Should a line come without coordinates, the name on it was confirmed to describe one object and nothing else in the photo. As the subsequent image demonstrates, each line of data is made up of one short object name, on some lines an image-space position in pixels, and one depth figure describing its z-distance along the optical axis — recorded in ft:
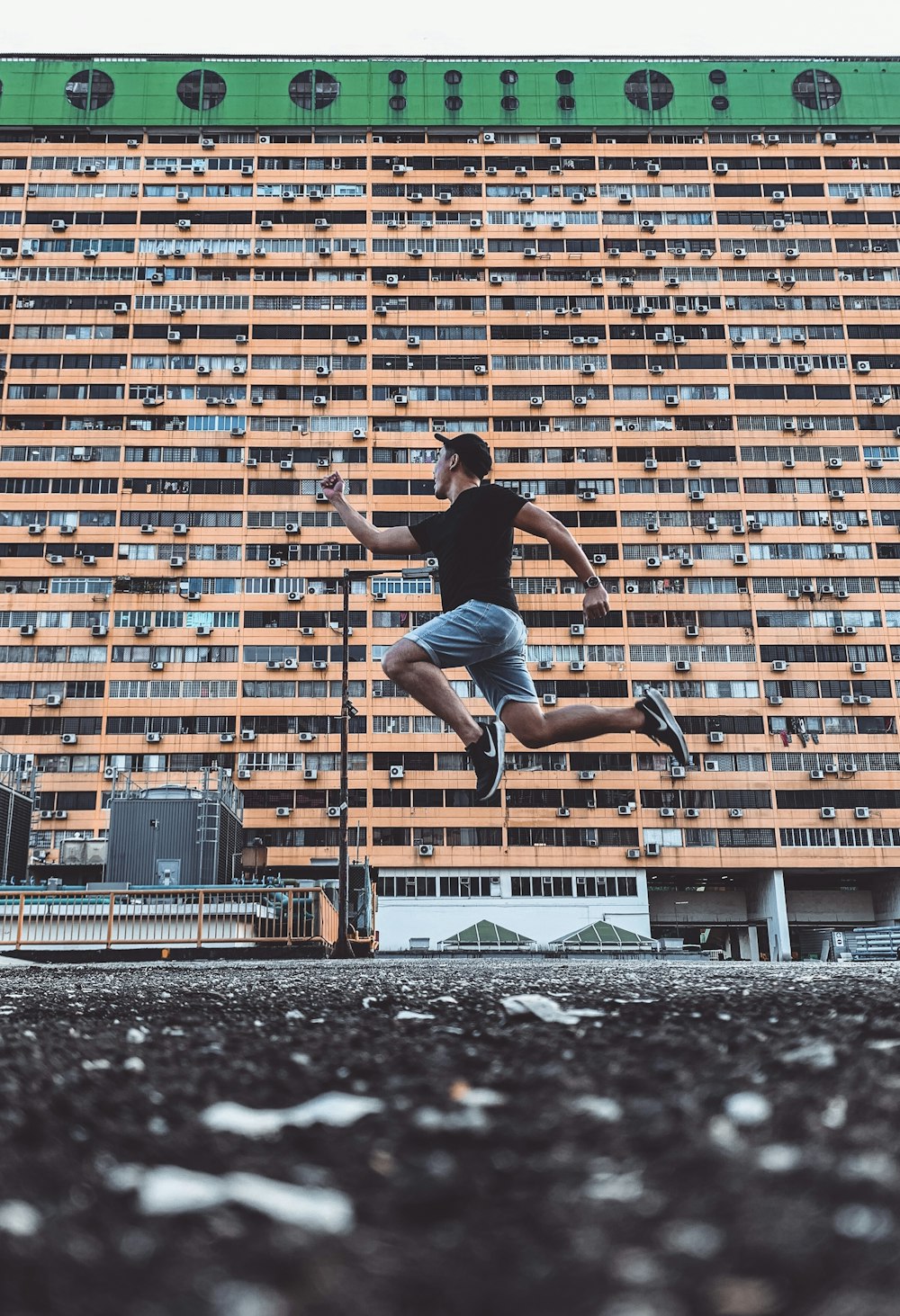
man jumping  19.36
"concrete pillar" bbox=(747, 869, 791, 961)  196.95
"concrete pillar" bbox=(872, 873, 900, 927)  202.69
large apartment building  197.98
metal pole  77.25
